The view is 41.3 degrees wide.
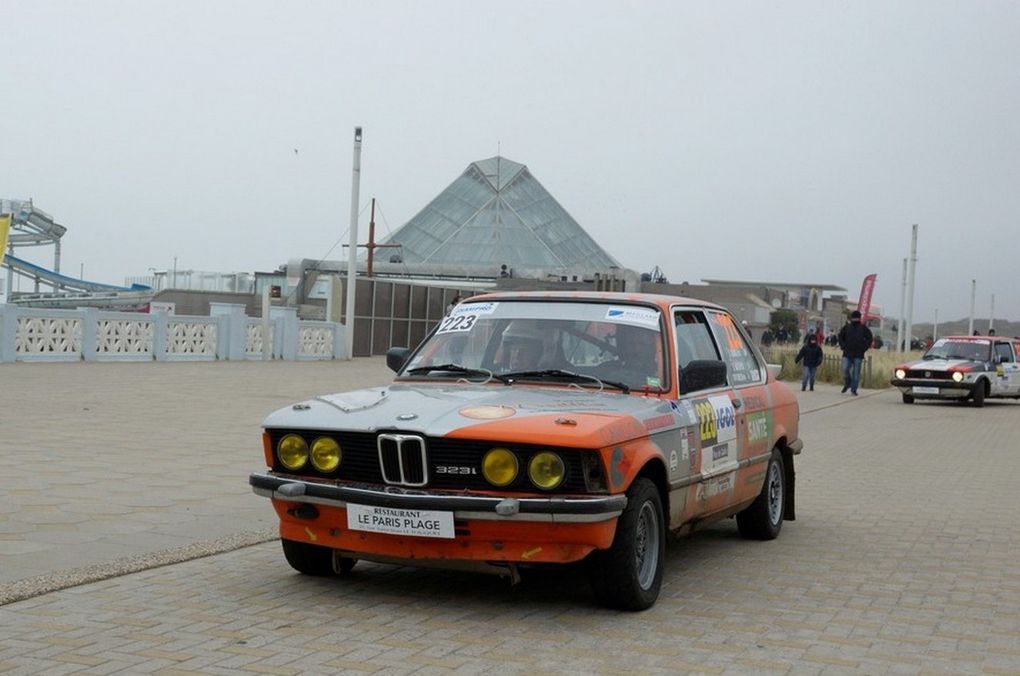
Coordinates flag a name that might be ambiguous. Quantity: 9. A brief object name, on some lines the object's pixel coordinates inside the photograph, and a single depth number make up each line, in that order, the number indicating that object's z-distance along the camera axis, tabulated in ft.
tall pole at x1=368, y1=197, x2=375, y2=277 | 215.10
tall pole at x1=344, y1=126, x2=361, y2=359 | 124.98
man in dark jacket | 102.01
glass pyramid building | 333.62
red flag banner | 167.84
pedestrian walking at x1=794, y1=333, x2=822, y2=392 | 104.32
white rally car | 93.20
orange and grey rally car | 19.70
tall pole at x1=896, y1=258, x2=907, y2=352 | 202.44
